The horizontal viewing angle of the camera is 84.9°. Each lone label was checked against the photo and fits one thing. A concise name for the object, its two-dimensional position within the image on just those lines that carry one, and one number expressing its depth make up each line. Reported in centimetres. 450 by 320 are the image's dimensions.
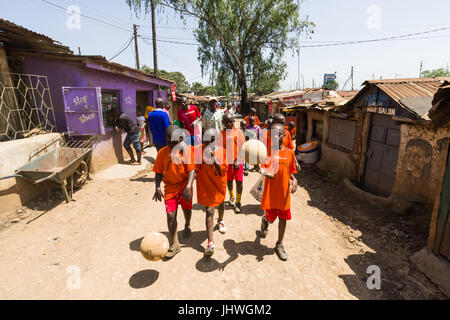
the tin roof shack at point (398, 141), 461
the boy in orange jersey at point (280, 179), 321
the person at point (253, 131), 702
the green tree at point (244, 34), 1902
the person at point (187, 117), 554
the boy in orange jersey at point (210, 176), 323
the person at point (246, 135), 641
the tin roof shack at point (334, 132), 705
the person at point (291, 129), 1018
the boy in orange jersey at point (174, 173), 310
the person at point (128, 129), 764
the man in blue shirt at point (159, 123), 538
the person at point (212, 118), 539
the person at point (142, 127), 1001
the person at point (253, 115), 753
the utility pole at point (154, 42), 1490
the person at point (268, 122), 675
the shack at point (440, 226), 311
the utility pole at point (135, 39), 1958
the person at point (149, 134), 1060
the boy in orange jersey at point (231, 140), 387
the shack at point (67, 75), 617
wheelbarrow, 478
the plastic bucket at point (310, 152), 892
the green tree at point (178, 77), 4968
